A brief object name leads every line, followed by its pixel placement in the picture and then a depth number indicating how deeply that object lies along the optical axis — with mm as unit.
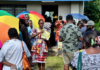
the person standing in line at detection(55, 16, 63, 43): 8727
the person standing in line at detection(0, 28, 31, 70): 3183
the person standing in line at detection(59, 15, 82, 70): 4715
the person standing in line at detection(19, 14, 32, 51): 4578
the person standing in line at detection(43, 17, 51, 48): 9742
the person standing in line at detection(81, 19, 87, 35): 5961
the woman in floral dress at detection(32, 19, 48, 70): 5434
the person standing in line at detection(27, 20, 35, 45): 5414
